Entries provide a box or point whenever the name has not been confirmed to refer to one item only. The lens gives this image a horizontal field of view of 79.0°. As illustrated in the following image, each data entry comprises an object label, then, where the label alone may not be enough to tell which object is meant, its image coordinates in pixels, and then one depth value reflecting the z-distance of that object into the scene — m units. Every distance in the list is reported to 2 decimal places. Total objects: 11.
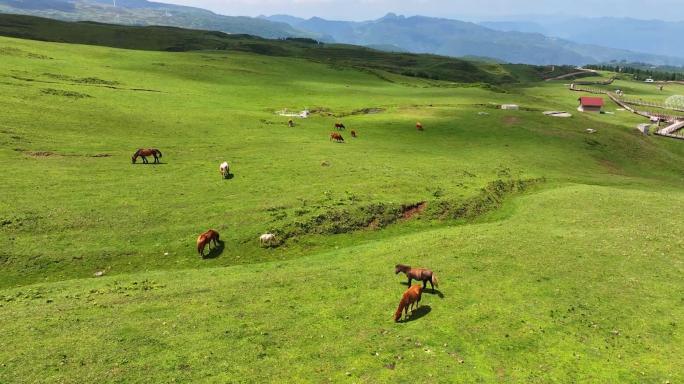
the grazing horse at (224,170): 41.41
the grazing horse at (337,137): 57.38
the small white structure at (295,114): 70.53
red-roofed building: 117.56
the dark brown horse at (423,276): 23.50
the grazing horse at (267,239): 31.88
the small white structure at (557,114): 81.76
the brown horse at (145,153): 42.59
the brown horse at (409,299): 20.78
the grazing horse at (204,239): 29.57
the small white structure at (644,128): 85.12
